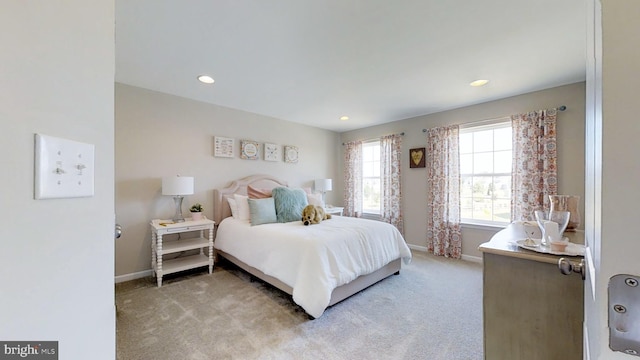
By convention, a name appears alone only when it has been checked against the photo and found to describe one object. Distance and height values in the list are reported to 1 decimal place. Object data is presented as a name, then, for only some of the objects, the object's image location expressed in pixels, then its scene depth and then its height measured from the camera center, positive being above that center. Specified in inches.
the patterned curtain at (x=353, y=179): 197.6 +0.3
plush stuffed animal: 119.0 -18.2
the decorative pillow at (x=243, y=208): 130.6 -16.0
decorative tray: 41.5 -12.6
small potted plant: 123.3 -17.2
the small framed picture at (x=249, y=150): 151.1 +18.9
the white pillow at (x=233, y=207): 133.0 -15.7
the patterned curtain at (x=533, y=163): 114.3 +8.6
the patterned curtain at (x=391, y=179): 170.9 +0.4
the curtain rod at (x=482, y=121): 131.6 +33.4
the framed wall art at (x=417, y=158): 159.9 +14.8
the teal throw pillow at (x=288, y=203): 129.5 -13.7
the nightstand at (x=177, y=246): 106.2 -32.0
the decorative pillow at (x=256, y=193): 144.3 -8.5
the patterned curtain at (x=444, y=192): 144.7 -7.7
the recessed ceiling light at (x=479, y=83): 106.9 +44.1
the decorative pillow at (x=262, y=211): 121.0 -16.8
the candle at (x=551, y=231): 46.4 -10.0
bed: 82.1 -30.8
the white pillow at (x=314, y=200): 149.8 -13.3
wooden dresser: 40.6 -22.8
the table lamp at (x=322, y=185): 184.9 -4.4
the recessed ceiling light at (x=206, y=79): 103.0 +44.2
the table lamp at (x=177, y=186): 112.0 -3.4
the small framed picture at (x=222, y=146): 140.0 +19.4
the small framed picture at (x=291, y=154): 173.9 +18.6
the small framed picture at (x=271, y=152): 162.7 +18.8
